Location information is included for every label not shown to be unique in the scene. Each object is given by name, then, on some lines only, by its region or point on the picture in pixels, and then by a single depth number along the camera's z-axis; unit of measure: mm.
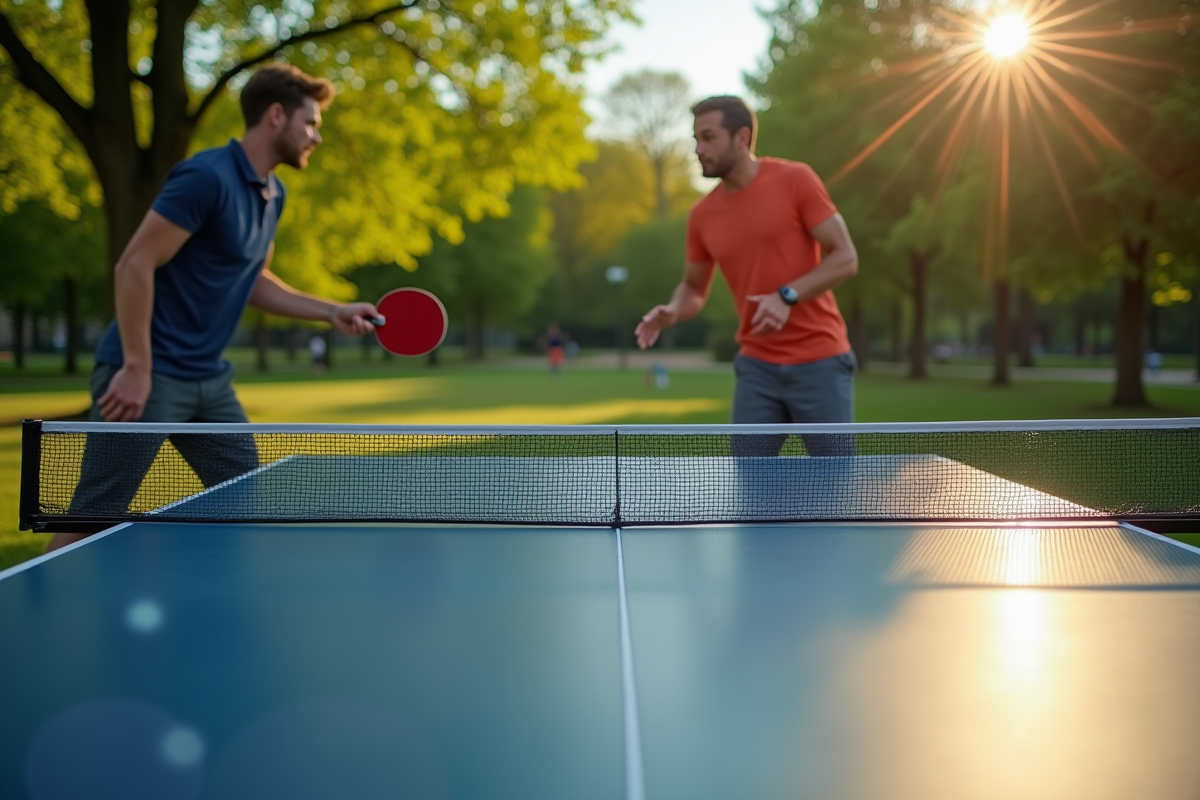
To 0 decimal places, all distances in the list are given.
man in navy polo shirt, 3434
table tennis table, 1458
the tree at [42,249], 25750
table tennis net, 3420
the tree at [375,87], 11141
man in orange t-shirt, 4176
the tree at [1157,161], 13617
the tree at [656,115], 52438
